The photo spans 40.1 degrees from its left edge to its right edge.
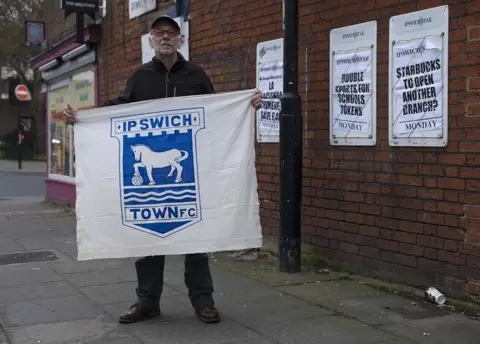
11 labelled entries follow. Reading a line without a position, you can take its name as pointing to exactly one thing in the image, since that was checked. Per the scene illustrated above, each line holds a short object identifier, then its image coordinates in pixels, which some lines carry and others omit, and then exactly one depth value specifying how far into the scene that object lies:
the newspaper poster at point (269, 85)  7.39
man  4.96
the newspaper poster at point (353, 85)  6.17
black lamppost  6.46
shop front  12.96
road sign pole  33.19
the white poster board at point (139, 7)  10.26
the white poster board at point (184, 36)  9.15
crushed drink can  5.33
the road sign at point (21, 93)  31.83
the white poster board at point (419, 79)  5.40
